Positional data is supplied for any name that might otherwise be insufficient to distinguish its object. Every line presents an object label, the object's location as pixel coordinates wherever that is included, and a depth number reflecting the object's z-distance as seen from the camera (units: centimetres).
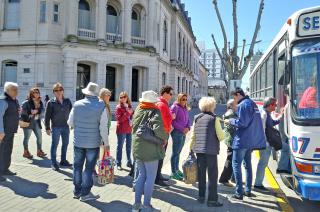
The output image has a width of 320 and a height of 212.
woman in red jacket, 617
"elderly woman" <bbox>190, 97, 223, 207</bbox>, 429
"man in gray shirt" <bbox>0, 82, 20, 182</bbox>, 527
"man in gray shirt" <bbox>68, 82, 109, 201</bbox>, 430
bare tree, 1854
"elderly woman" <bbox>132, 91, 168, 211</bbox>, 385
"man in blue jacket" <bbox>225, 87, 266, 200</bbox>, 445
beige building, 2069
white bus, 387
